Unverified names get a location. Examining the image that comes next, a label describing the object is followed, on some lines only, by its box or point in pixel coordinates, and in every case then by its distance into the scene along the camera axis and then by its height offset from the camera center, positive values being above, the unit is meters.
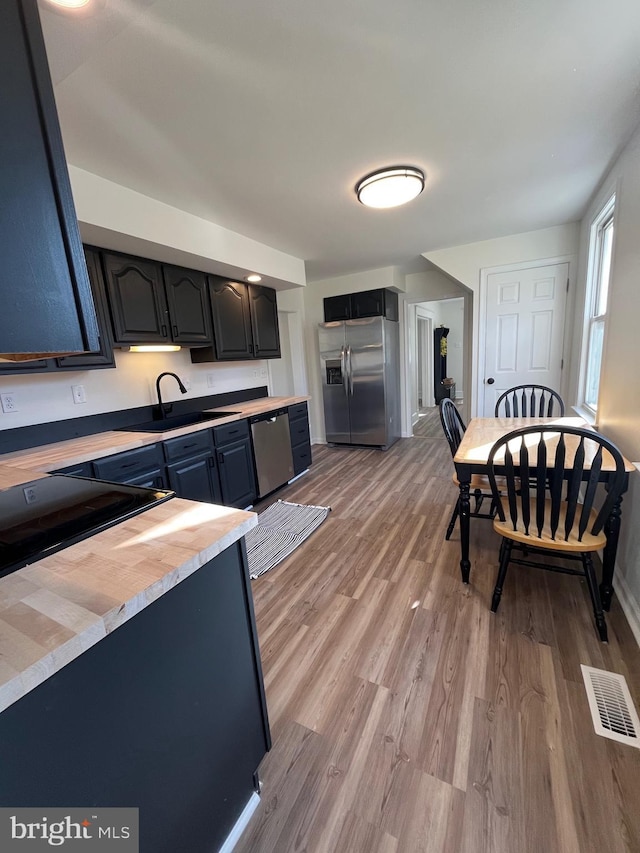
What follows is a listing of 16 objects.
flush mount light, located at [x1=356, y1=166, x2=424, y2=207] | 2.07 +1.08
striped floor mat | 2.31 -1.27
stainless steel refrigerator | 4.41 -0.23
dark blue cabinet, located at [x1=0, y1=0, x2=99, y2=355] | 0.67 +0.36
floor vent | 1.15 -1.29
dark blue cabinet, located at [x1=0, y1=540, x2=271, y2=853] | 0.55 -0.69
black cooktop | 0.81 -0.38
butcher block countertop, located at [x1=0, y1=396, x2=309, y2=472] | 1.73 -0.39
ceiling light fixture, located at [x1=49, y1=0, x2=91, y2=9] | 0.92 +1.02
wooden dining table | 1.50 -0.55
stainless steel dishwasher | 3.16 -0.79
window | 2.59 +0.35
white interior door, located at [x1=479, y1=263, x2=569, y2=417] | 3.40 +0.25
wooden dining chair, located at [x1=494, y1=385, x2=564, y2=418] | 2.89 -0.52
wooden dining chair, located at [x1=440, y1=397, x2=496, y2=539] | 2.18 -0.56
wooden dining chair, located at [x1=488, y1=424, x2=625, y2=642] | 1.42 -0.67
